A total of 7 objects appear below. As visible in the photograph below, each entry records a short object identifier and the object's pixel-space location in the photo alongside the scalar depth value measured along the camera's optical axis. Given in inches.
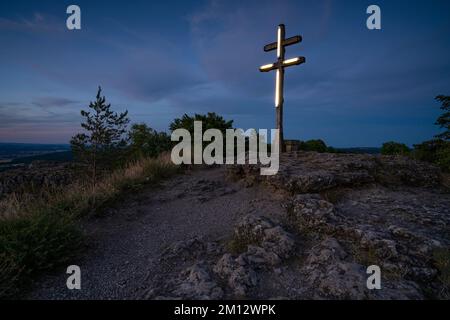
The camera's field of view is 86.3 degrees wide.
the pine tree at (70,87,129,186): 419.5
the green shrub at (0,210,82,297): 120.3
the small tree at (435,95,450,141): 330.6
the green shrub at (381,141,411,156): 466.0
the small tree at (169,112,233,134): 525.2
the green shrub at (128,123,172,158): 522.3
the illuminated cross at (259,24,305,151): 313.3
